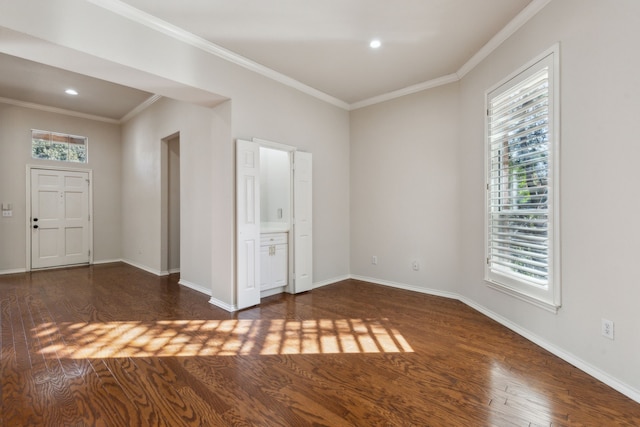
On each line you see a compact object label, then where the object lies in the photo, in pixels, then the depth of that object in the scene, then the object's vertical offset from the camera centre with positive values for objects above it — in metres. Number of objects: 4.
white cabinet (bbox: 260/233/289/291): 4.17 -0.70
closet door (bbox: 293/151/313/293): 4.42 -0.18
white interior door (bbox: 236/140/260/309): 3.67 -0.15
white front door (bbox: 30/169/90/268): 5.89 -0.12
